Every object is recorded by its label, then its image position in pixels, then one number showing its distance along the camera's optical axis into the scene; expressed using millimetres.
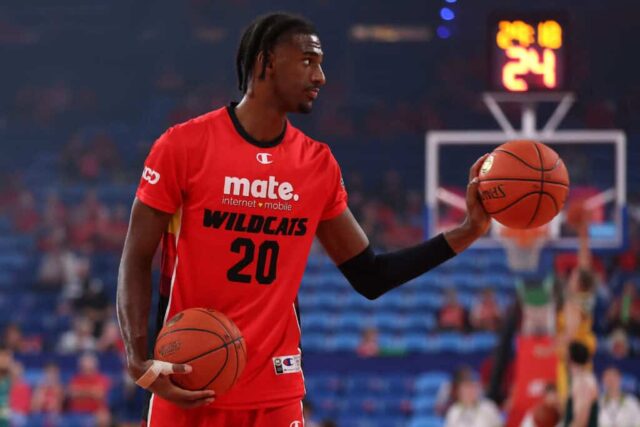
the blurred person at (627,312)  13656
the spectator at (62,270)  15992
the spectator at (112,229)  17000
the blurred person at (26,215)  18000
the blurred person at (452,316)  14273
